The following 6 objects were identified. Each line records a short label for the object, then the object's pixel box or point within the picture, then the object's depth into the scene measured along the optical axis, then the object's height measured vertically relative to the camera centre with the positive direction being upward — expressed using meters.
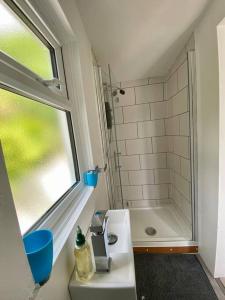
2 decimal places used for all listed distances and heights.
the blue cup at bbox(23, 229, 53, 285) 0.39 -0.29
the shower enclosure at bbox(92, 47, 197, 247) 1.73 -0.35
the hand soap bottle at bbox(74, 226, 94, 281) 0.61 -0.48
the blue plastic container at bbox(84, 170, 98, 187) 1.09 -0.30
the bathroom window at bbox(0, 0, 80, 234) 0.58 +0.09
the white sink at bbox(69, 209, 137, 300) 0.57 -0.57
